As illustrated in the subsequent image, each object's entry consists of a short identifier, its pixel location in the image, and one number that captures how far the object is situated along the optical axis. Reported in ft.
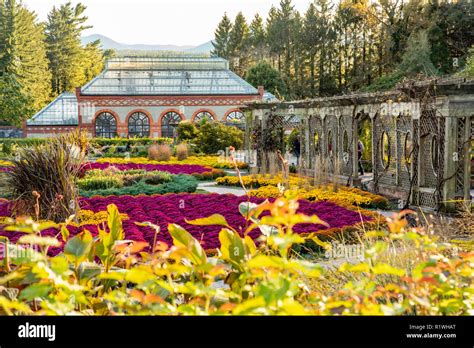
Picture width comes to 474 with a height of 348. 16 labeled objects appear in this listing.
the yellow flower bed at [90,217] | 29.08
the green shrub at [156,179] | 49.11
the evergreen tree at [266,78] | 155.33
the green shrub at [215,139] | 90.33
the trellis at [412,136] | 33.63
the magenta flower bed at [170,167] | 63.00
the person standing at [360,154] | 60.44
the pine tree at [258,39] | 186.60
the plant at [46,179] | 27.58
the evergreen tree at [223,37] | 193.26
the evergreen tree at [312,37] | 156.00
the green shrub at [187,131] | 96.99
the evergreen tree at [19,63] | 140.36
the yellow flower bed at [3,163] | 71.20
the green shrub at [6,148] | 93.09
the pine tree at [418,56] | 108.68
